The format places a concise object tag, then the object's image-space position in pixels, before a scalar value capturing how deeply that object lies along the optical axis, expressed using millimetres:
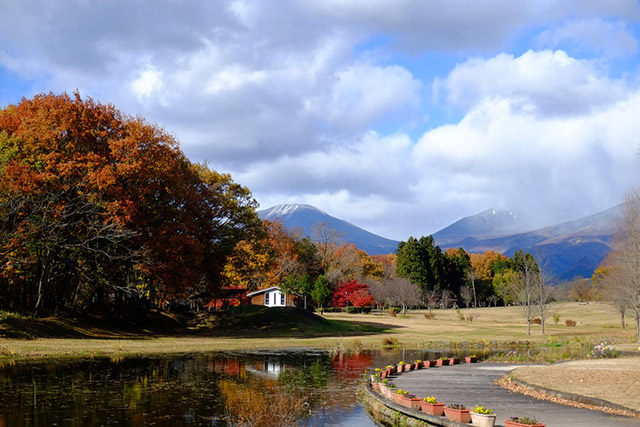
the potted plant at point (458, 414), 14484
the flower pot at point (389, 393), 18281
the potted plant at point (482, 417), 13633
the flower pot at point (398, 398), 17438
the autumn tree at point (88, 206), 40469
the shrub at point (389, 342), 47756
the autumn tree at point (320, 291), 97619
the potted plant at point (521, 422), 12758
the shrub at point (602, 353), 33719
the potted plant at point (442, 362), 31656
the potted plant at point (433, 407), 15365
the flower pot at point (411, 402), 16453
